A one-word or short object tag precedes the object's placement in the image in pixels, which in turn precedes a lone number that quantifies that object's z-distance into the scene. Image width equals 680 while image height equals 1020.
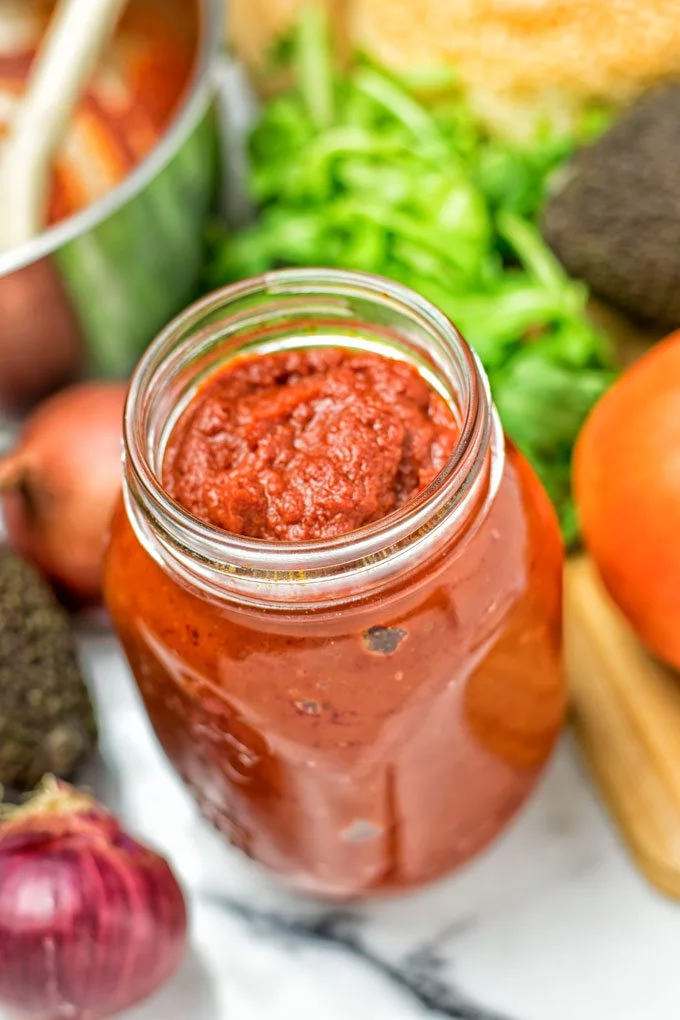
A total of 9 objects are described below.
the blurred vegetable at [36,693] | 0.44
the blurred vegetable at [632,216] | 0.50
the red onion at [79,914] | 0.41
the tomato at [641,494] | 0.42
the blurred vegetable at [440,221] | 0.49
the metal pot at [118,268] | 0.47
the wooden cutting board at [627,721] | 0.44
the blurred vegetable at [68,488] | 0.47
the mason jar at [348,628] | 0.36
